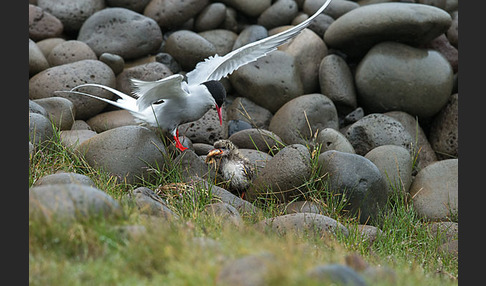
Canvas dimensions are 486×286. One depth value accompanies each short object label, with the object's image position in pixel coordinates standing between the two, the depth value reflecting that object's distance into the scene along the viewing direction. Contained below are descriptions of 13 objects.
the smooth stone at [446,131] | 16.44
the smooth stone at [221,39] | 17.92
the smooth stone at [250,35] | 17.41
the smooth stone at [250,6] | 18.32
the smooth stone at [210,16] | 18.03
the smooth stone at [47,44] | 16.64
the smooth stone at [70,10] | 17.56
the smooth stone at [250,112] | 16.48
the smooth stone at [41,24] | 16.92
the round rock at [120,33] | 16.86
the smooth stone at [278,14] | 18.31
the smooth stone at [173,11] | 17.61
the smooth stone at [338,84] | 16.56
